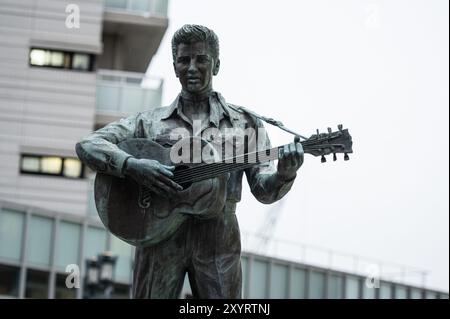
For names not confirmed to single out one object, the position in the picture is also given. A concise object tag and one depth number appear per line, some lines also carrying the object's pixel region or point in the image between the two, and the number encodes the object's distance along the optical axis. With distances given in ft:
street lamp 103.81
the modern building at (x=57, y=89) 151.02
